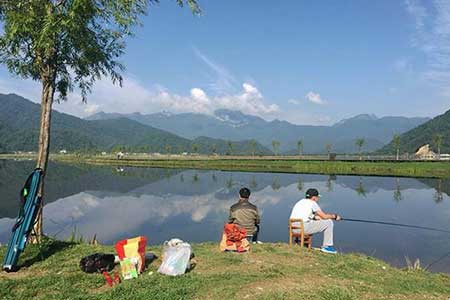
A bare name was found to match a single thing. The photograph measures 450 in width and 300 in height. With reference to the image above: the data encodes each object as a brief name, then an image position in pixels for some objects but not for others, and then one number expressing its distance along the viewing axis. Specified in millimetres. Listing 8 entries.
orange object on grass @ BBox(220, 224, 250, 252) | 10914
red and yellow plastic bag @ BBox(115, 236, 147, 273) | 8859
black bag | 8914
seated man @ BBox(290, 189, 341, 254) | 12039
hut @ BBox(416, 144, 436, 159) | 128600
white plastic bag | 8695
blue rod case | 9078
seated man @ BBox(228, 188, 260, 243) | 11711
